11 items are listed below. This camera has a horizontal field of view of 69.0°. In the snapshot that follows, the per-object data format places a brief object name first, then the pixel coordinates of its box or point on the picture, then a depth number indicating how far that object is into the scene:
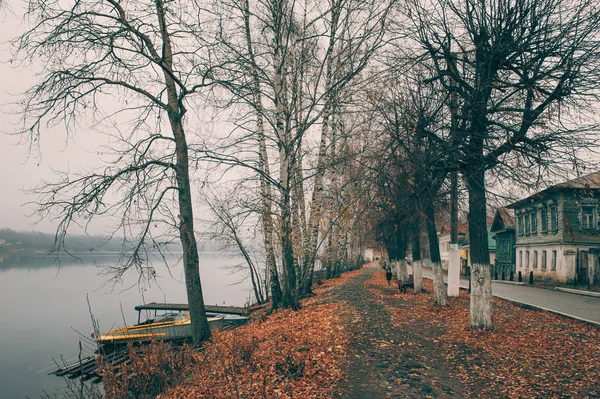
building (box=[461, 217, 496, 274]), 61.34
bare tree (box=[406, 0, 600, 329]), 10.54
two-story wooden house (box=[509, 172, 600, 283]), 31.52
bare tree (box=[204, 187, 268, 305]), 15.70
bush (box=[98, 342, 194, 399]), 8.43
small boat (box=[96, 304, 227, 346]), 18.68
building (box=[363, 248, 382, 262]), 131.12
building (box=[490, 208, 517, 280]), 45.31
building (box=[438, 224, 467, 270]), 76.72
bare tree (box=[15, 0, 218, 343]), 9.96
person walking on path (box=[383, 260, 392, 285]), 26.90
